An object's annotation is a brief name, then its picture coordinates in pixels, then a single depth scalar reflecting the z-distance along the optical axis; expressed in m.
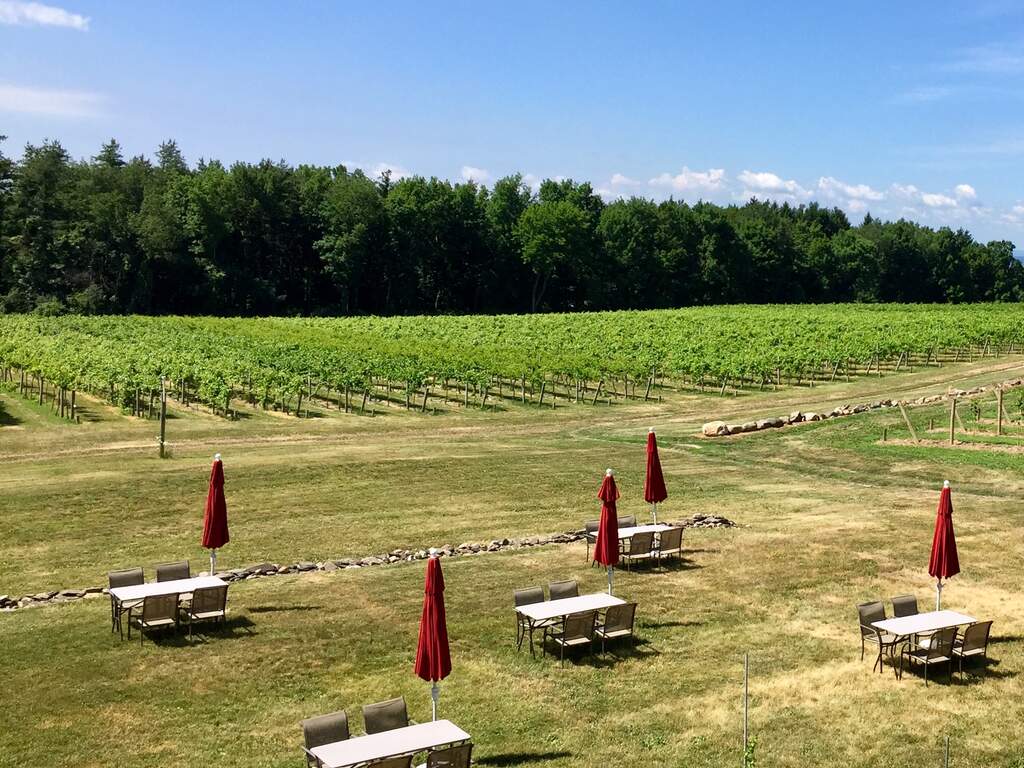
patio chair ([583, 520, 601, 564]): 23.31
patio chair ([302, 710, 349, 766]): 12.34
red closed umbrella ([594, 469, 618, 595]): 17.99
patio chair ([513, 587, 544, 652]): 17.36
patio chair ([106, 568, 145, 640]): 17.39
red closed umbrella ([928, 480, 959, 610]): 16.78
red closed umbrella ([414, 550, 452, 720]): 12.80
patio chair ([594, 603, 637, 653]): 17.00
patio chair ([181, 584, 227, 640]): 17.62
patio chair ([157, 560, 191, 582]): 18.70
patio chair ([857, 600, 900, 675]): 16.67
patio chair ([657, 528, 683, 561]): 22.28
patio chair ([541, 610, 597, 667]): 16.67
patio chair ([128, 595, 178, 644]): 17.02
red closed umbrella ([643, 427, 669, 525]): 21.89
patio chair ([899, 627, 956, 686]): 16.06
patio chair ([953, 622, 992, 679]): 16.17
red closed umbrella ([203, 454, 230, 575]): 18.45
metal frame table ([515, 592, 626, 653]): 16.92
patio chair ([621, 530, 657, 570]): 21.88
